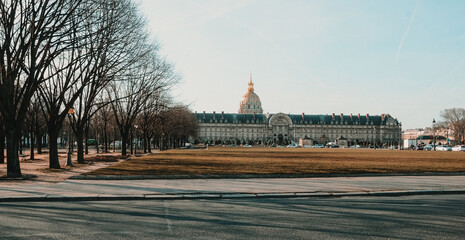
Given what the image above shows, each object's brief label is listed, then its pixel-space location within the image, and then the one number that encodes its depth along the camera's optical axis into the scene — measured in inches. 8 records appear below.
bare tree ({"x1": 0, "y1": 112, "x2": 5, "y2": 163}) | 1190.1
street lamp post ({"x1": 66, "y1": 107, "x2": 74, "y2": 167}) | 987.3
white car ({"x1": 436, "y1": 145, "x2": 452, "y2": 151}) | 3676.7
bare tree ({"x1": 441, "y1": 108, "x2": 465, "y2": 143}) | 5506.9
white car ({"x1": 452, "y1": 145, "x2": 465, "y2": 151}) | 3482.8
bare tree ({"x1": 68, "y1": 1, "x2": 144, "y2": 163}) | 823.7
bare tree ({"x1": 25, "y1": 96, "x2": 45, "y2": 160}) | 1402.6
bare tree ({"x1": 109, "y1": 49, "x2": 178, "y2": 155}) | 1497.8
